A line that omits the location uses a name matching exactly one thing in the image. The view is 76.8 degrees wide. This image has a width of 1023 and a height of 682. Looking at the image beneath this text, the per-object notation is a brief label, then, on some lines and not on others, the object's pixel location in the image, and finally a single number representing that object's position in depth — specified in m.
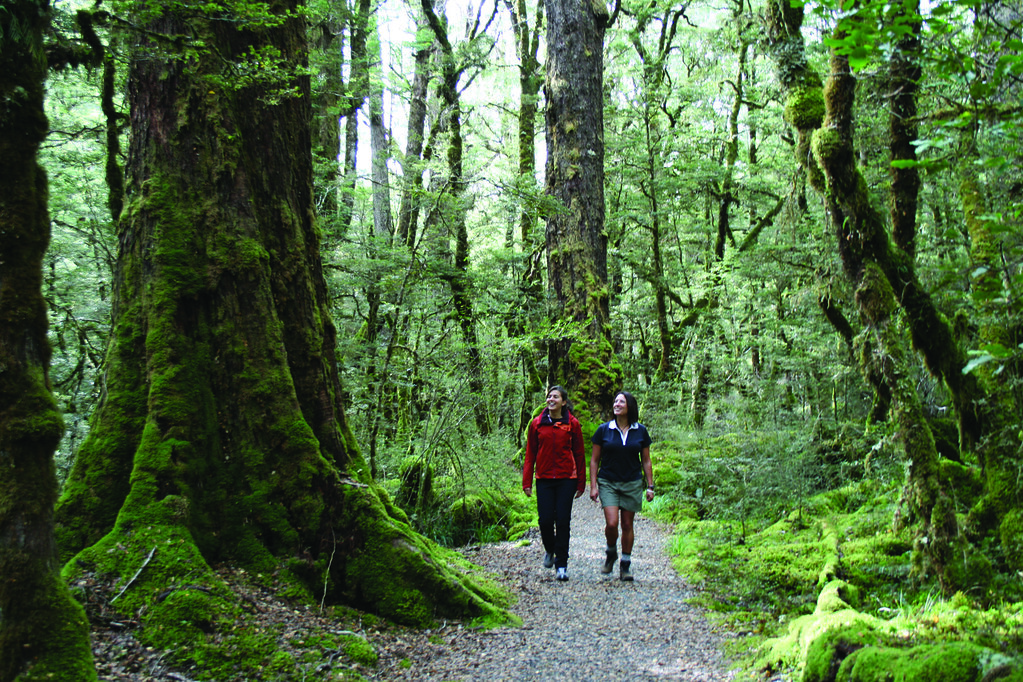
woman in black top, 6.57
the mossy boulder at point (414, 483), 7.93
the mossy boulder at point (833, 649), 3.41
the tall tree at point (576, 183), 12.06
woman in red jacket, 6.63
